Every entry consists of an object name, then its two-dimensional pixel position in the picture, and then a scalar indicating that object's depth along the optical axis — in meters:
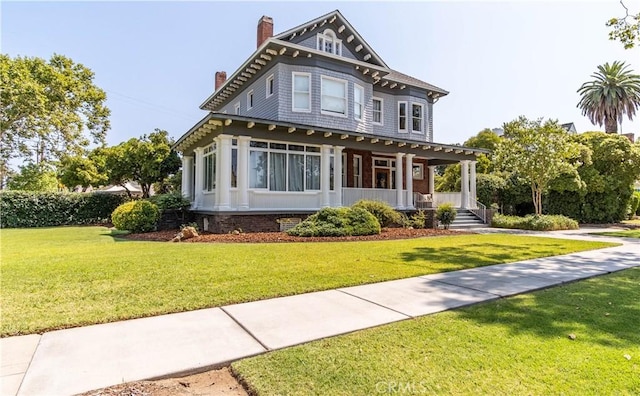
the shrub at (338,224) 13.16
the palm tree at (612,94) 36.69
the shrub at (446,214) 17.18
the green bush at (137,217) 14.47
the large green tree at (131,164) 26.39
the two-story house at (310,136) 14.26
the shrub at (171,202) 15.97
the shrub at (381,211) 15.62
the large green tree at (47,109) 22.08
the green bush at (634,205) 25.84
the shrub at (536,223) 17.80
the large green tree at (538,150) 17.91
